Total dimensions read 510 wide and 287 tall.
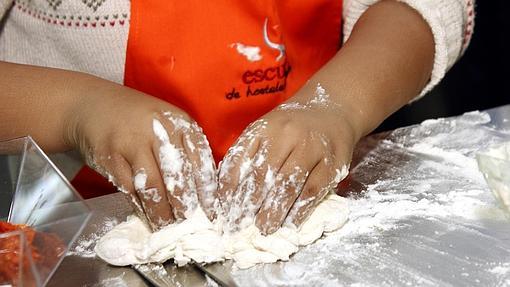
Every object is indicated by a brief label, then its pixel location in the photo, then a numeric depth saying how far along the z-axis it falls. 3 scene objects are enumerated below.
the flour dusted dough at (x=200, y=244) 0.61
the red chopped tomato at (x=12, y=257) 0.54
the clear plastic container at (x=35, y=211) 0.54
